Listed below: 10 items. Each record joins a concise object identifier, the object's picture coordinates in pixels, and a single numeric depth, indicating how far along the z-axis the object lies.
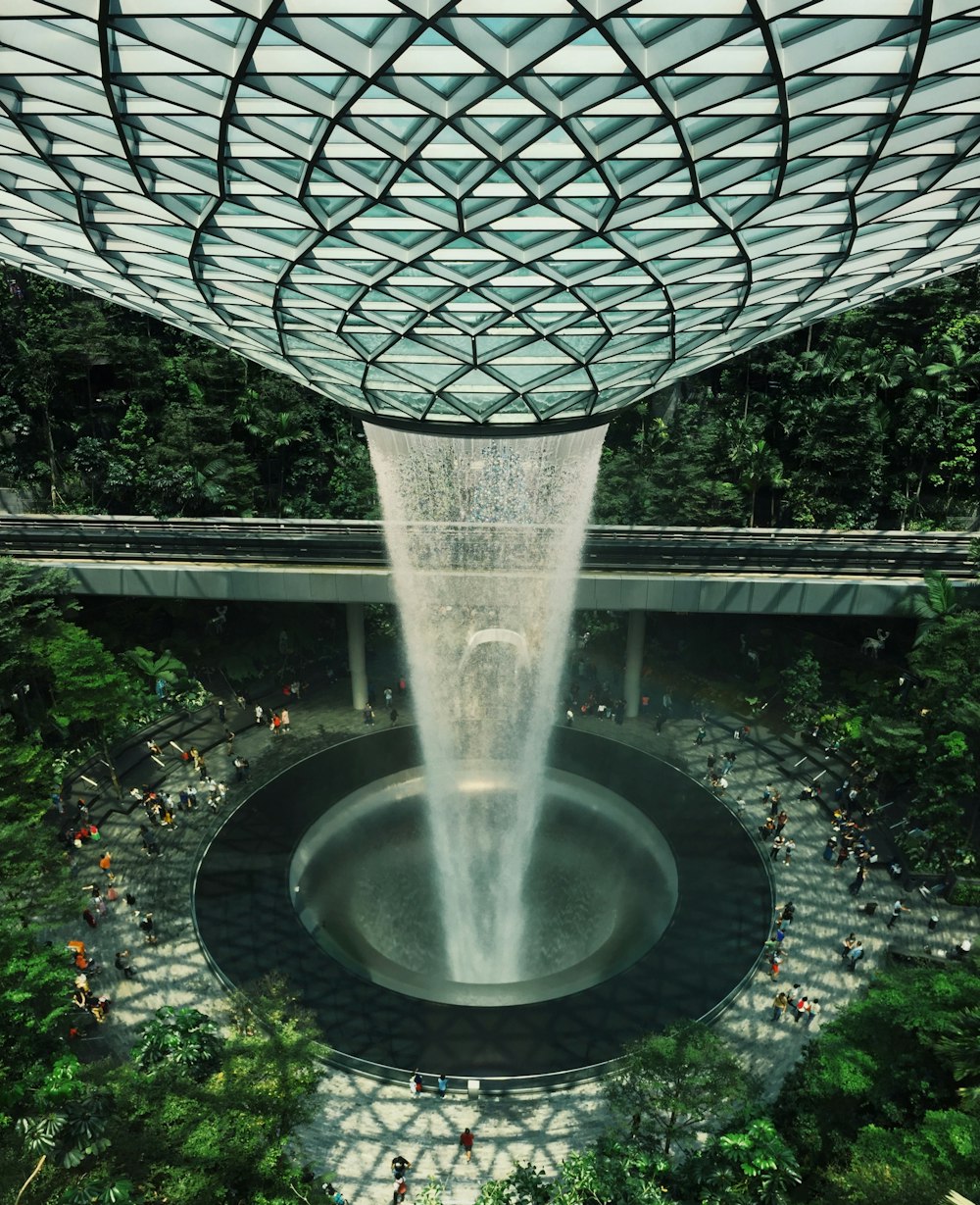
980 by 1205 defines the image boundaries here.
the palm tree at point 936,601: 41.84
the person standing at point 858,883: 36.97
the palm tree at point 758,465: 54.41
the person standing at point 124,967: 33.19
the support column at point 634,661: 48.41
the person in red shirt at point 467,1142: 27.20
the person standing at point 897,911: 35.15
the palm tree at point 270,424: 58.47
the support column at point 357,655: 49.03
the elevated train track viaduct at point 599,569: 45.62
